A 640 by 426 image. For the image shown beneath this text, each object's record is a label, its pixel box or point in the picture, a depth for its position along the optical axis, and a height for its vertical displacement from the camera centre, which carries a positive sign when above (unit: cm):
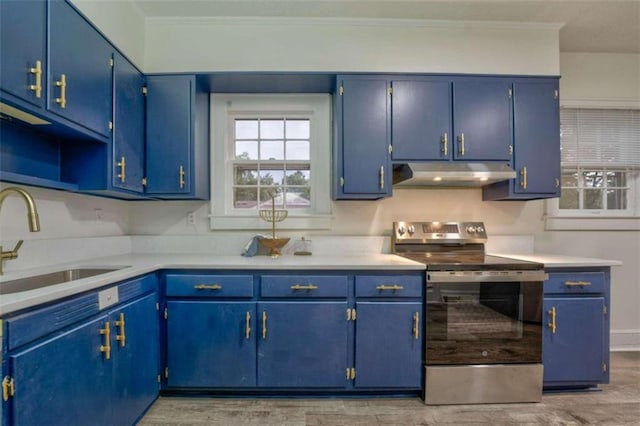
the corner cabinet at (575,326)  207 -79
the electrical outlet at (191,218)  263 -3
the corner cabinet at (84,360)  104 -63
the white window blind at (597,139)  283 +70
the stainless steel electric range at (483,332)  197 -79
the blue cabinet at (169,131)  228 +64
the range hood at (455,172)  220 +31
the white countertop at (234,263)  153 -33
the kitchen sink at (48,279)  147 -35
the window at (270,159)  264 +51
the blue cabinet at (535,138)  238 +60
